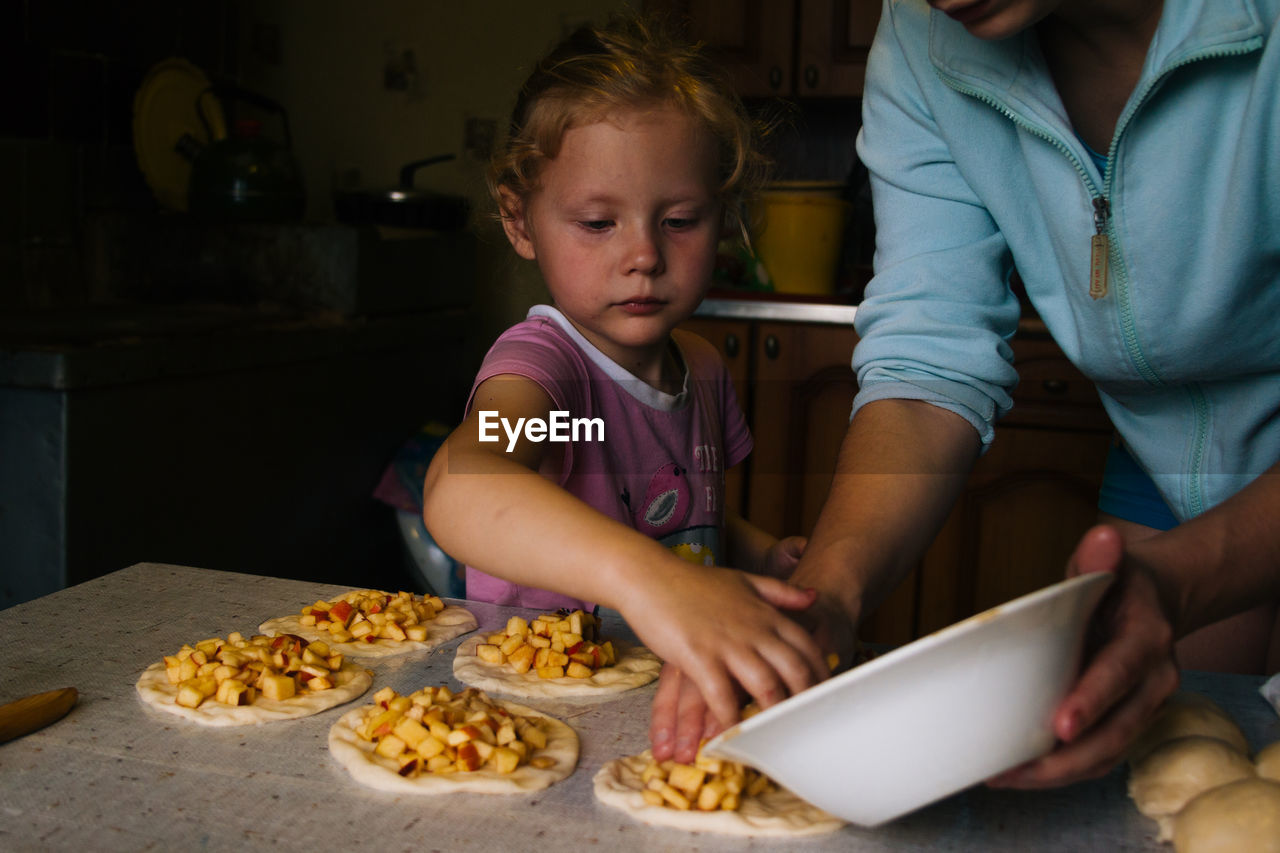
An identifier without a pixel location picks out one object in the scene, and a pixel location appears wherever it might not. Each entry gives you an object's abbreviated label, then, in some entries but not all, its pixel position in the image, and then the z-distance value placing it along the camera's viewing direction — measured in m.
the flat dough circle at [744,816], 0.68
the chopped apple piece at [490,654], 0.95
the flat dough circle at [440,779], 0.72
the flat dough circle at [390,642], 0.98
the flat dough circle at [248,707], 0.82
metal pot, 2.68
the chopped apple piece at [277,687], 0.86
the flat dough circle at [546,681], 0.90
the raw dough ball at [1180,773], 0.70
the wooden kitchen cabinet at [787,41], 2.60
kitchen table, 0.67
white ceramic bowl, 0.51
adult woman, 0.82
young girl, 1.00
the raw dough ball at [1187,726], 0.77
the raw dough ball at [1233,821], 0.61
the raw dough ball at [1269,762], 0.72
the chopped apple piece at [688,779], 0.71
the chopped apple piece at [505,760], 0.74
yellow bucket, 2.55
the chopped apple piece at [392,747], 0.75
